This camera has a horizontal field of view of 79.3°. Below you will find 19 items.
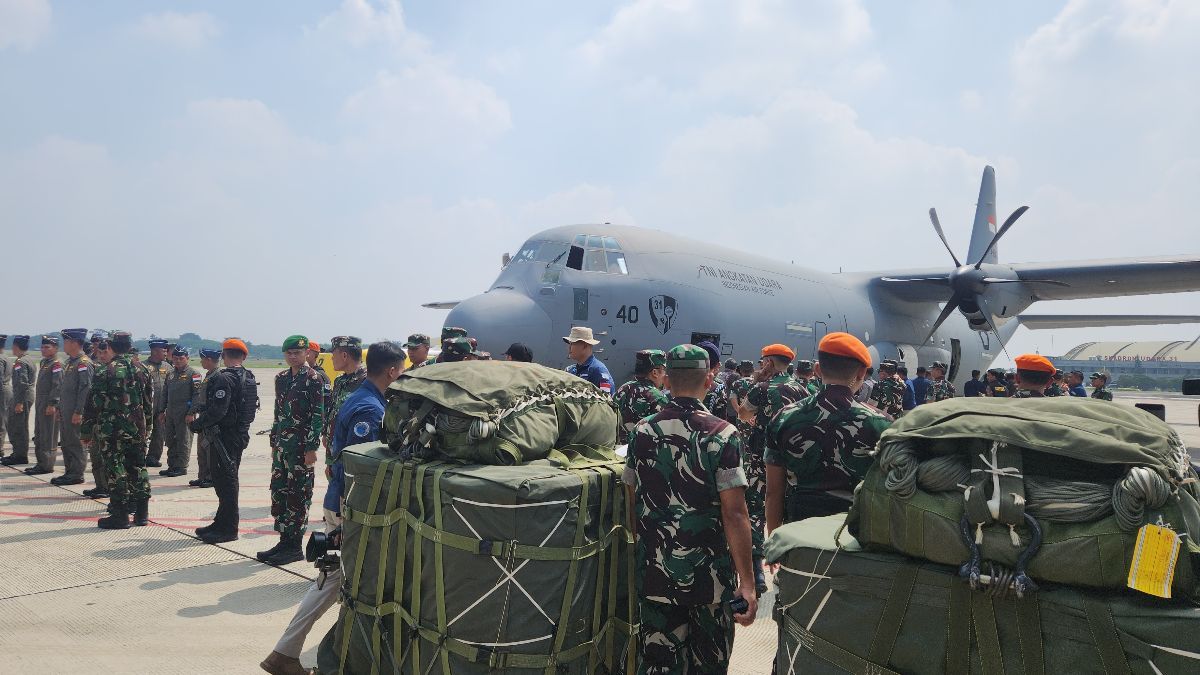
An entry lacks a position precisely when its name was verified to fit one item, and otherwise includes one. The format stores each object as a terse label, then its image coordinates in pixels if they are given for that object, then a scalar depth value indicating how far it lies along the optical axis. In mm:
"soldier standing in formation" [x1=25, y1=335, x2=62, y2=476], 9953
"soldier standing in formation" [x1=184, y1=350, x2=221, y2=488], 8430
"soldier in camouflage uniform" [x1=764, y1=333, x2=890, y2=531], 3182
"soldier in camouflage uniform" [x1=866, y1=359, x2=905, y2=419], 8672
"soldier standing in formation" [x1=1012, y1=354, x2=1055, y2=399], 5344
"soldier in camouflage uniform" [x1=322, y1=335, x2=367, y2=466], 5520
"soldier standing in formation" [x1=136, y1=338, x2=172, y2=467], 9742
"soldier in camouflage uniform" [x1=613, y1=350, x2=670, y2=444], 5156
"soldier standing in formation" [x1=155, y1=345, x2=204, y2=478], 9829
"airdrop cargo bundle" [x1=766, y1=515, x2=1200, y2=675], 1627
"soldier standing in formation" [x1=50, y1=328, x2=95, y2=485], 9109
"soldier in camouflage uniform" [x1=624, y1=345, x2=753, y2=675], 2879
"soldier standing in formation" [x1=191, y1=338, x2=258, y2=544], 6223
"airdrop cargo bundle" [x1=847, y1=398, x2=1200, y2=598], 1697
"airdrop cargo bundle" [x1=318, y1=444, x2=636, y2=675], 2658
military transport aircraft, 10367
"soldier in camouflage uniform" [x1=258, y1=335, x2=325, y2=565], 5695
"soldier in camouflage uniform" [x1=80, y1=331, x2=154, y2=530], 6746
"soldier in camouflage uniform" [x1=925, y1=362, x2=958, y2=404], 11586
